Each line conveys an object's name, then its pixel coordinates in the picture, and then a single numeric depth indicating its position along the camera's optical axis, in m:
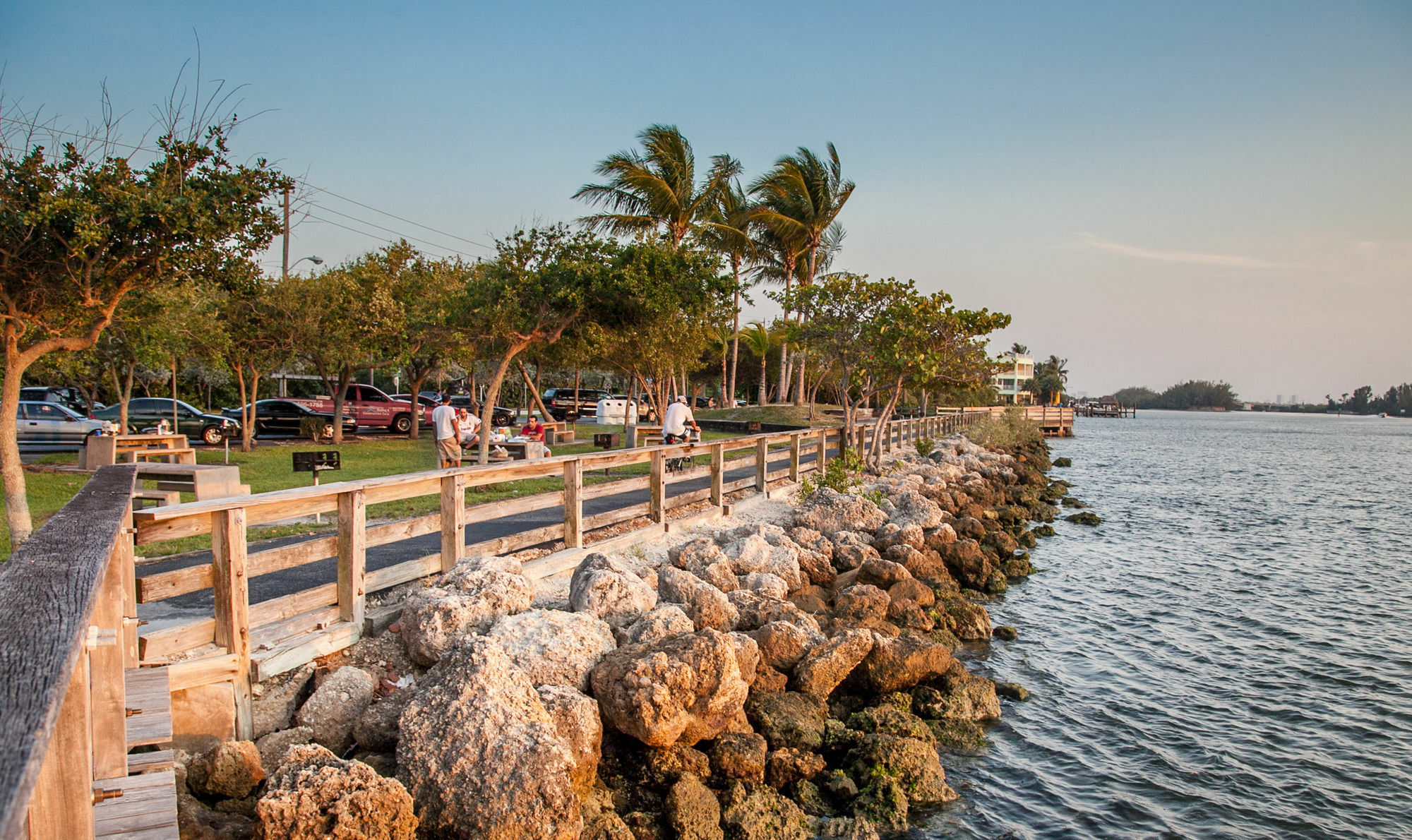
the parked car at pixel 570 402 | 43.06
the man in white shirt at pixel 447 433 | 15.15
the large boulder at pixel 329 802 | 4.01
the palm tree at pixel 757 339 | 41.75
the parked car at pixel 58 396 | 27.70
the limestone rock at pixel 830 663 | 6.96
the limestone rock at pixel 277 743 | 4.74
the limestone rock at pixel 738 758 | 5.72
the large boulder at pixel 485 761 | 4.53
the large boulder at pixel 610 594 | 7.01
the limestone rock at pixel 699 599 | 7.61
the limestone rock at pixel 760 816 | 5.28
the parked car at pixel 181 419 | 25.19
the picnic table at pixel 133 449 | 13.98
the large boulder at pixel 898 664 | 7.38
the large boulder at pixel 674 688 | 5.54
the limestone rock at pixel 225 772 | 4.33
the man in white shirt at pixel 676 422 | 15.00
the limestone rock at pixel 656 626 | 6.57
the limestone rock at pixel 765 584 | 8.85
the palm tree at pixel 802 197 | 37.16
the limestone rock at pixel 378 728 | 5.05
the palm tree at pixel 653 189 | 31.22
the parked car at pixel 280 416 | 27.80
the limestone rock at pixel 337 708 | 5.02
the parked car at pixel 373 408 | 31.11
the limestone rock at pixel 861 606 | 8.89
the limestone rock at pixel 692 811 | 5.07
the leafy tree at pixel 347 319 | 24.83
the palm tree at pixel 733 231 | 37.47
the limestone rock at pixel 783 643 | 7.18
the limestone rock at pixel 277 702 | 5.05
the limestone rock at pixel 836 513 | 12.61
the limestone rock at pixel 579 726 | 5.18
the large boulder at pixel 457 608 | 5.81
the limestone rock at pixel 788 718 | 6.27
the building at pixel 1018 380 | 114.38
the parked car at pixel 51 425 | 22.77
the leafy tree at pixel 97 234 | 9.64
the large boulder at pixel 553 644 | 5.85
